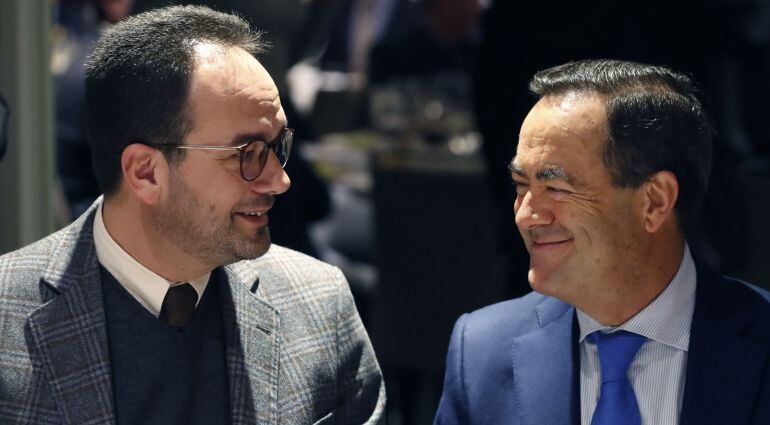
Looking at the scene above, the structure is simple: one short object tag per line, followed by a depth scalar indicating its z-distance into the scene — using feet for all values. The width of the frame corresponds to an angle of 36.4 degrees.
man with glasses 7.91
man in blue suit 8.15
